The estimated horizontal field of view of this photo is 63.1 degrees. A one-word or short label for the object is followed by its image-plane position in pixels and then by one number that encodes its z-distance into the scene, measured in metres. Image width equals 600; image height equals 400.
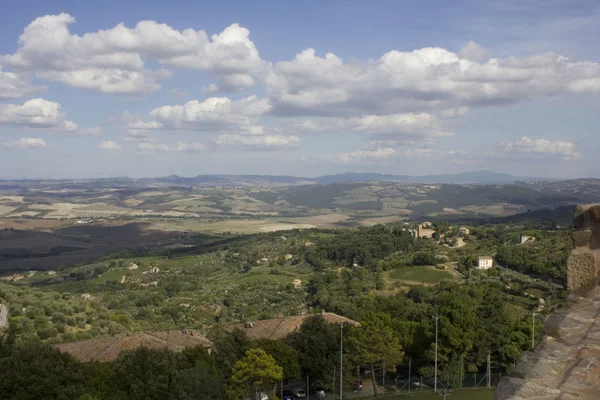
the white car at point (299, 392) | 30.77
